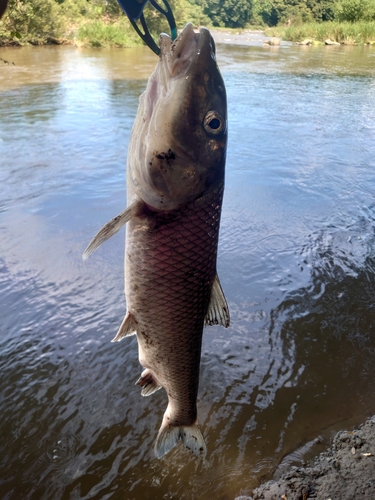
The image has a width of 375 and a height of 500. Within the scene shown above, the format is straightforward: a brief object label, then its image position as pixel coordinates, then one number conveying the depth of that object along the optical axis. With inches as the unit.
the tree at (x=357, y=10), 1849.2
